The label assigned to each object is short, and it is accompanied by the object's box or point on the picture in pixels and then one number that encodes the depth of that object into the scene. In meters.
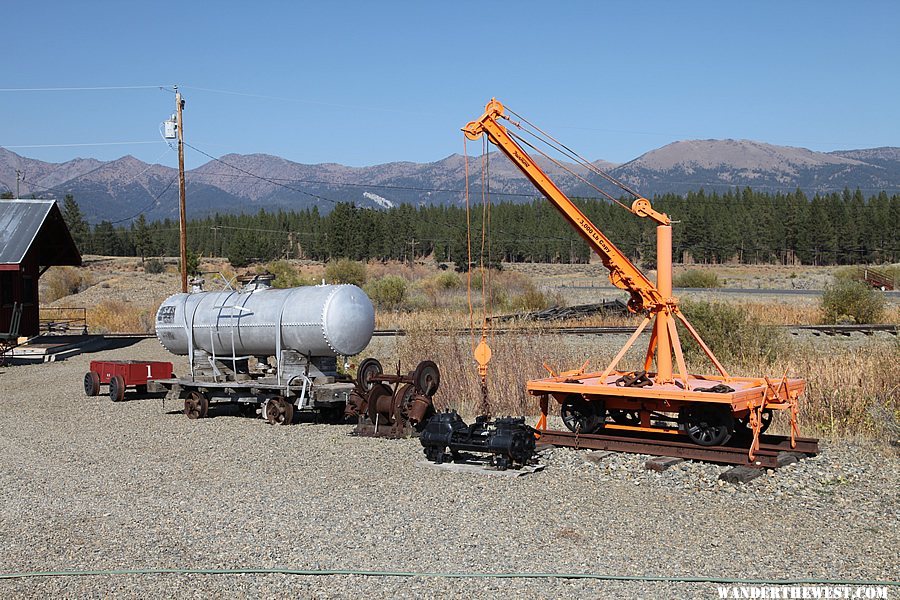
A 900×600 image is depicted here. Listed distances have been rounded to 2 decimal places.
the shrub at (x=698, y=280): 66.75
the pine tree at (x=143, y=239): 121.73
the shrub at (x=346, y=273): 54.44
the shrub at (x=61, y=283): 65.12
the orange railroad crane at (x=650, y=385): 11.27
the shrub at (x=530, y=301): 41.41
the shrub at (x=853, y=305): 33.31
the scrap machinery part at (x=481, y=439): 11.01
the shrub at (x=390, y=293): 43.09
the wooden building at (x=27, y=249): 30.50
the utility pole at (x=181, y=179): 28.44
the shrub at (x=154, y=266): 88.00
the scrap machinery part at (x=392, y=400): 14.00
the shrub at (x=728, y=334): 21.00
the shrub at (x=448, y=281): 52.10
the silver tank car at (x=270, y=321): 15.52
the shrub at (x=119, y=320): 42.19
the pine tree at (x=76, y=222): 124.00
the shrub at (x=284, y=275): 44.02
